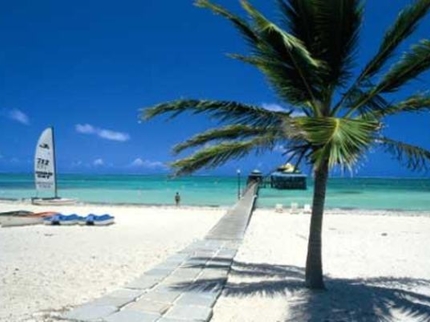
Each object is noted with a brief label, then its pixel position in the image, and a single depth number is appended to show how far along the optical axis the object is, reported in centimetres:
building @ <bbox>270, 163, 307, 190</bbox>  5434
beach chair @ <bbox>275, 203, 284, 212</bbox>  2272
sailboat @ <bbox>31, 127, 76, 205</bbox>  2431
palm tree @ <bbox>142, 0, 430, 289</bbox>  592
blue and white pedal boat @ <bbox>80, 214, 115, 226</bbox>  1563
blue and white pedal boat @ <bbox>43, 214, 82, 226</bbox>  1550
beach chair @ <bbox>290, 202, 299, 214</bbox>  2205
